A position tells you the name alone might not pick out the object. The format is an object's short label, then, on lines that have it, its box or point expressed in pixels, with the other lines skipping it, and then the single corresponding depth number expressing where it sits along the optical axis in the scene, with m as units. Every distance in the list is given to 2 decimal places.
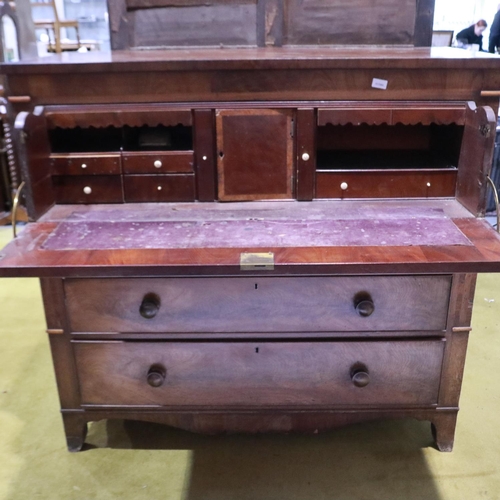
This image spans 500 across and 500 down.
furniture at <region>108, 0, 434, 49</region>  1.84
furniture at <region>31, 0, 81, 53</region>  4.65
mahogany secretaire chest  1.28
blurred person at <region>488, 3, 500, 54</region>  4.29
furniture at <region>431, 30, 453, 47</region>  3.46
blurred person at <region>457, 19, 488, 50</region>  4.50
